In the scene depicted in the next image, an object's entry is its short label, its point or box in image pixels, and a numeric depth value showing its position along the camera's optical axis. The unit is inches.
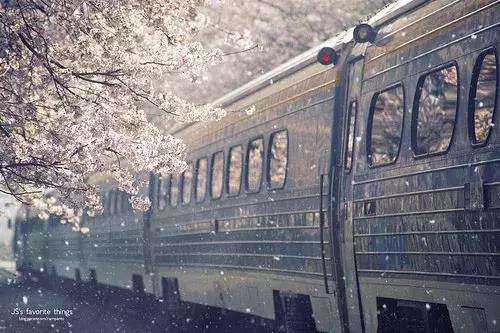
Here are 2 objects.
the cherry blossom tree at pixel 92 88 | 608.1
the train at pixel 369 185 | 429.7
